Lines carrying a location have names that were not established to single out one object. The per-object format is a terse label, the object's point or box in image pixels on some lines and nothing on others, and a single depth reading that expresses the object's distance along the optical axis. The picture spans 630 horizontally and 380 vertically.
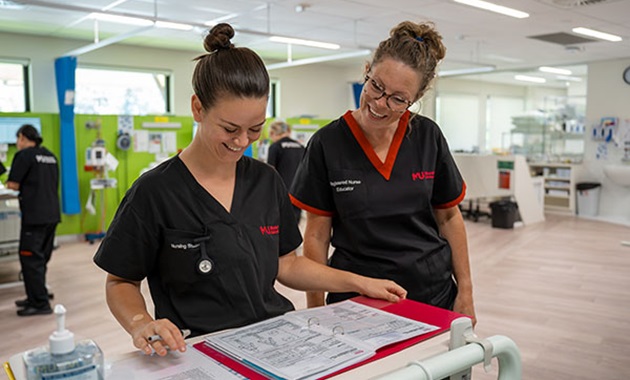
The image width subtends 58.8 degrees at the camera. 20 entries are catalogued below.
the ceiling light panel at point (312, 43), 7.10
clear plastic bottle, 0.78
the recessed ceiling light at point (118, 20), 6.34
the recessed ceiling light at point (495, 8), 5.68
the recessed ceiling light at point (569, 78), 10.86
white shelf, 9.49
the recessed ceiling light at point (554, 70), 10.48
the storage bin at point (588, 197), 9.30
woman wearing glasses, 1.62
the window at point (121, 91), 8.44
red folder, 1.00
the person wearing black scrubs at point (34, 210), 4.38
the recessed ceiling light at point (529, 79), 12.33
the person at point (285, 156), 6.25
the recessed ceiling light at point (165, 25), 6.19
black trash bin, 7.96
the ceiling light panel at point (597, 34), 7.04
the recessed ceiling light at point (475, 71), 9.14
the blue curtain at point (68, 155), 7.03
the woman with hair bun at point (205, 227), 1.19
